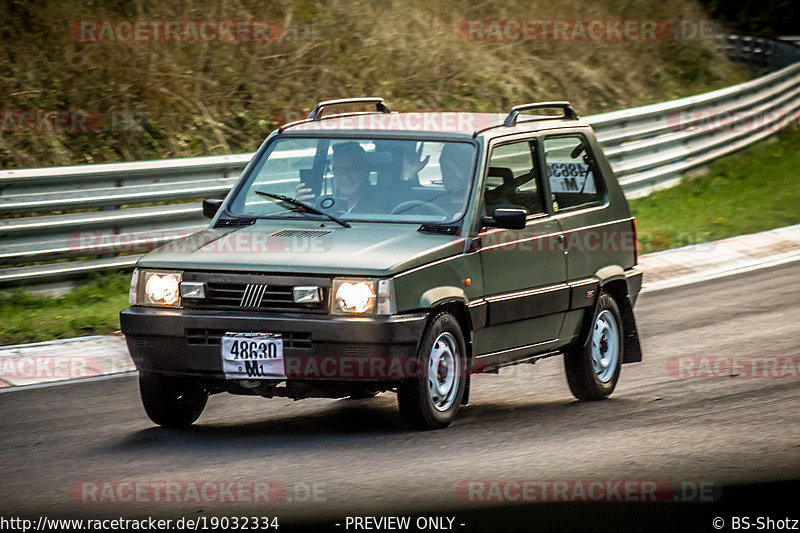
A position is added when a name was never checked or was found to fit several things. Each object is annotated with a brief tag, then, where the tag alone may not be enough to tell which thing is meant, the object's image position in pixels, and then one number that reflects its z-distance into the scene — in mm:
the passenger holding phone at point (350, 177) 16156
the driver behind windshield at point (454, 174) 15875
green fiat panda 14211
